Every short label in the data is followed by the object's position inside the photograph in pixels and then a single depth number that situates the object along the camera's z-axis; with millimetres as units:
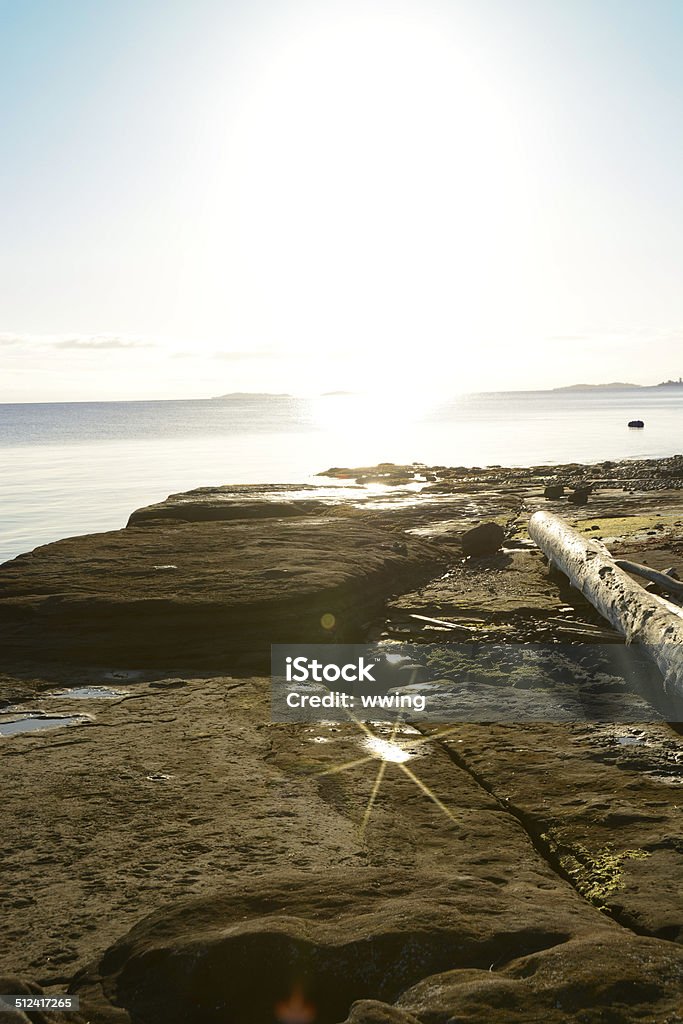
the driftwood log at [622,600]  6457
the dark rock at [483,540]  12570
